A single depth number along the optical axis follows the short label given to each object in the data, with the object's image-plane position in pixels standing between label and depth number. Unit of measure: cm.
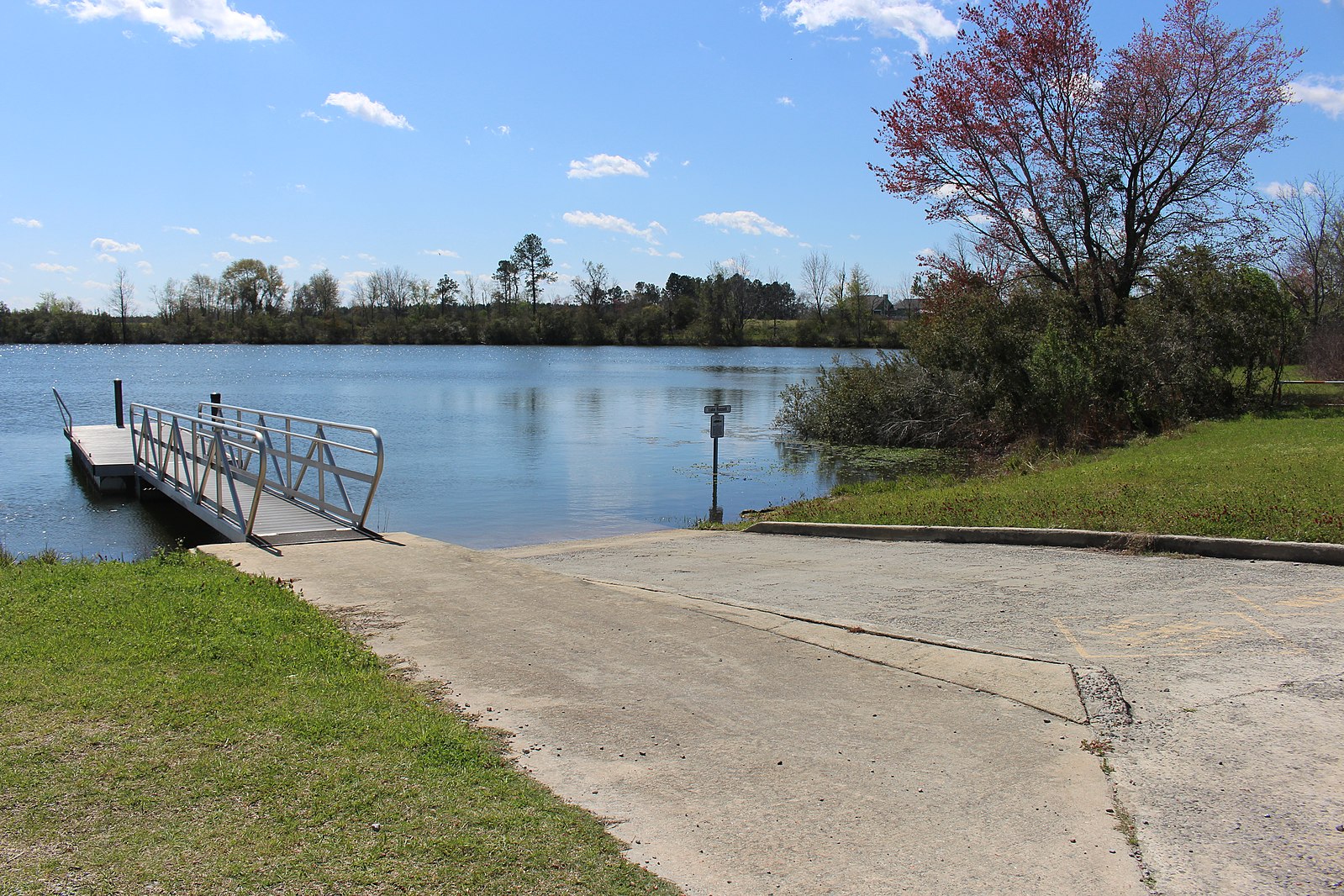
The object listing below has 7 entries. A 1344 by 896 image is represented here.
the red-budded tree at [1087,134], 2438
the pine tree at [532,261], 13662
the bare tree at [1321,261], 4138
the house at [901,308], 11809
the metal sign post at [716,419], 2009
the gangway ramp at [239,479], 1161
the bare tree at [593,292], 13400
